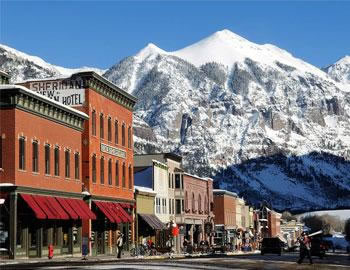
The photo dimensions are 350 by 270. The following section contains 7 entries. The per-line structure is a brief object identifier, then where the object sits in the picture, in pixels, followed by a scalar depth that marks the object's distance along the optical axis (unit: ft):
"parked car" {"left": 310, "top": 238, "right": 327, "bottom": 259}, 219.82
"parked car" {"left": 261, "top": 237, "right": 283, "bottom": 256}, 254.06
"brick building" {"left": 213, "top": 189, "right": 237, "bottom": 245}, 429.63
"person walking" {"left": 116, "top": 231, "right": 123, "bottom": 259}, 187.73
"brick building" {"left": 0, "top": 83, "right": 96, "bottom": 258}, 163.02
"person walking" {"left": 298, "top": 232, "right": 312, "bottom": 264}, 161.46
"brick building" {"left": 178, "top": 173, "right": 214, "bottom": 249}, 339.57
